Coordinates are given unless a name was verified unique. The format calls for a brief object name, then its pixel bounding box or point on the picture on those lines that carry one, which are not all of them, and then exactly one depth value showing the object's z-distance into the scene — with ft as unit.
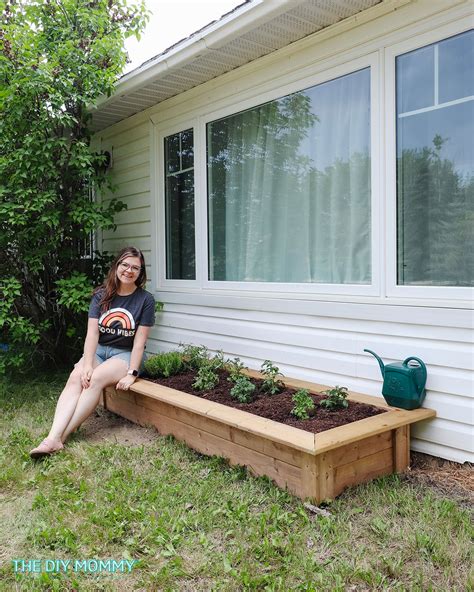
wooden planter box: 7.59
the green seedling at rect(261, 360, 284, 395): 10.43
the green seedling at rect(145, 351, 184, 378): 12.26
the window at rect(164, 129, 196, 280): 14.49
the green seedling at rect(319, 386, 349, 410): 9.19
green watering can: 8.66
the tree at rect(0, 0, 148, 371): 13.25
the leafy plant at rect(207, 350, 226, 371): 12.08
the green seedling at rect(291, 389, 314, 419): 8.80
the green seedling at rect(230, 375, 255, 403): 10.03
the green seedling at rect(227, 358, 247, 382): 11.21
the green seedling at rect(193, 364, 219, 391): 10.98
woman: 11.02
